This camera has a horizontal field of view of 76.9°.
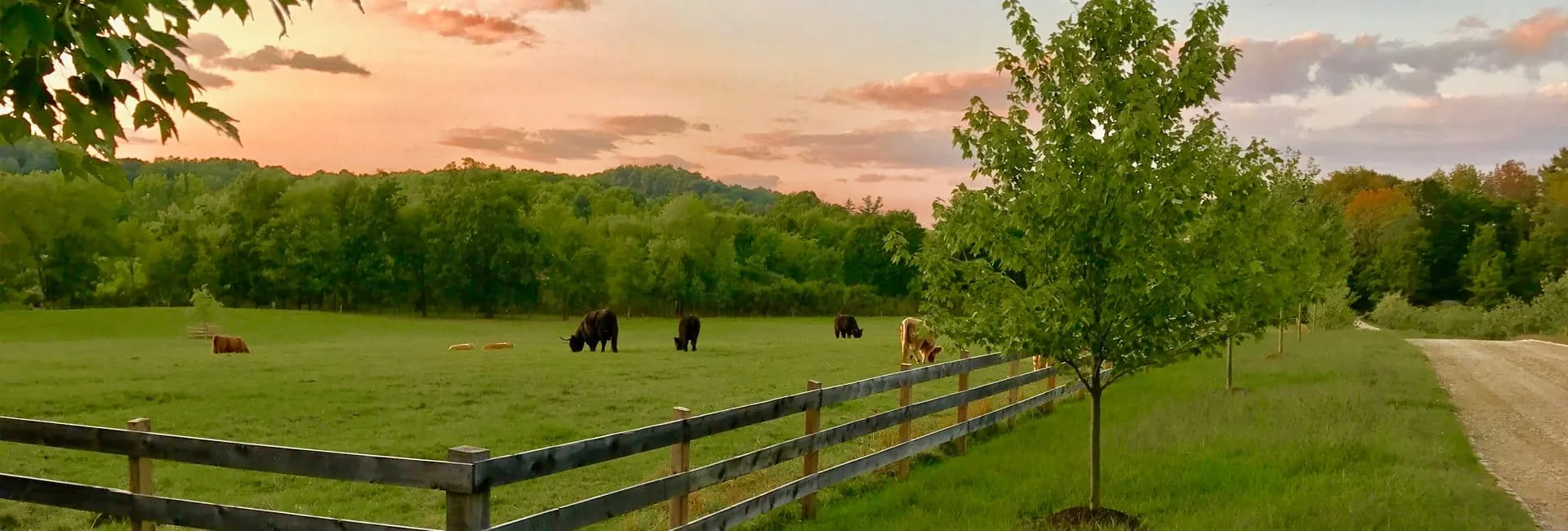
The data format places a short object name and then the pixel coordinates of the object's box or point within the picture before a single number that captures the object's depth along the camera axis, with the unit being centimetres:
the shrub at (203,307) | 4834
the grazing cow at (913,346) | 3097
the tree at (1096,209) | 860
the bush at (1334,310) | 4572
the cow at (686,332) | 3644
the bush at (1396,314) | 6875
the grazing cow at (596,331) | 3731
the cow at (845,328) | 5288
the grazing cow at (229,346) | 3469
